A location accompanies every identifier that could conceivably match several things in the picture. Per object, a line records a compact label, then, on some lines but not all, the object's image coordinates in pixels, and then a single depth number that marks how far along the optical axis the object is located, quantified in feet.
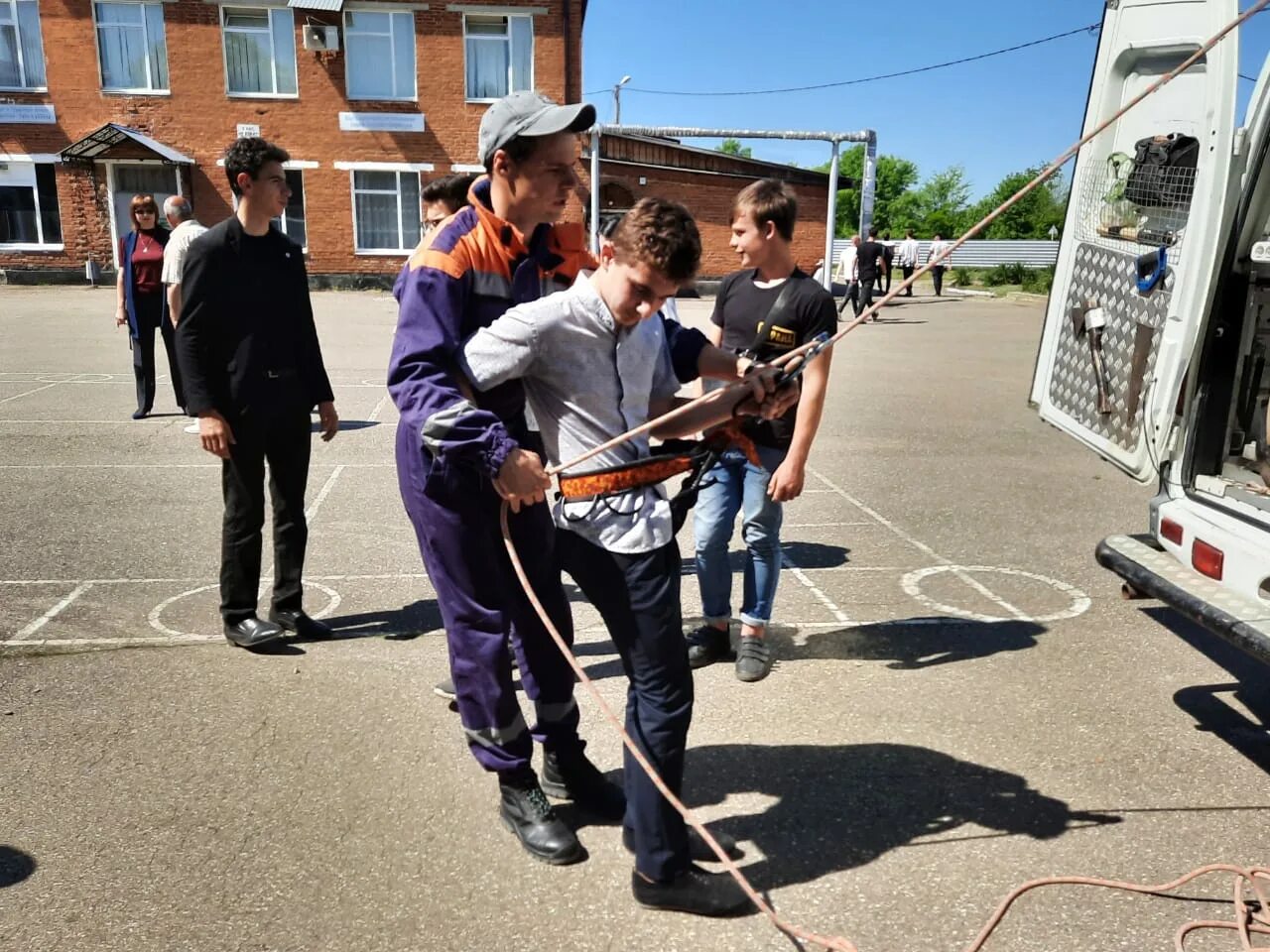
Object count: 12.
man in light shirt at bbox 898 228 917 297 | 97.50
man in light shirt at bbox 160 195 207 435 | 25.16
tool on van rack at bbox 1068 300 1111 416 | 14.19
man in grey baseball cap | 8.35
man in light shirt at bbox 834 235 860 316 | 76.74
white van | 11.77
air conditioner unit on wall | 86.69
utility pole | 184.63
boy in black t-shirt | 13.02
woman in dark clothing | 29.84
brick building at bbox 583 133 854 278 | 99.25
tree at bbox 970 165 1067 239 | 166.40
